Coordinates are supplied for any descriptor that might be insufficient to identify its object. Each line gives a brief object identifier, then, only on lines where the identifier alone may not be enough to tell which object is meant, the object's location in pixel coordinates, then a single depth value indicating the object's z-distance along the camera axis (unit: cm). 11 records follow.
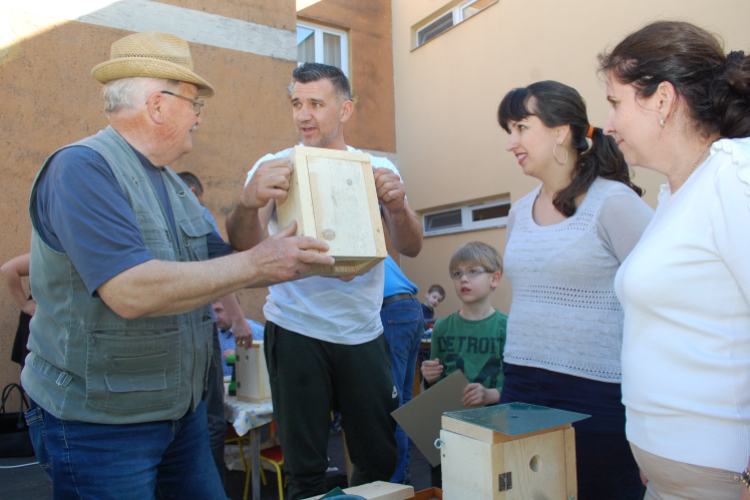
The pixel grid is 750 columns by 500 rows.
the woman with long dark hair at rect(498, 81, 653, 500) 165
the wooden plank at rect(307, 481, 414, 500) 143
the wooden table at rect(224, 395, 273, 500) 321
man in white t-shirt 206
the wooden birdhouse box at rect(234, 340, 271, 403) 340
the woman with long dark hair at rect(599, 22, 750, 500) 107
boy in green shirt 284
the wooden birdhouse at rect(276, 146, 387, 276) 158
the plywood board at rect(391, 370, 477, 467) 183
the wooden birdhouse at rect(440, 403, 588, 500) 125
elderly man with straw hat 133
